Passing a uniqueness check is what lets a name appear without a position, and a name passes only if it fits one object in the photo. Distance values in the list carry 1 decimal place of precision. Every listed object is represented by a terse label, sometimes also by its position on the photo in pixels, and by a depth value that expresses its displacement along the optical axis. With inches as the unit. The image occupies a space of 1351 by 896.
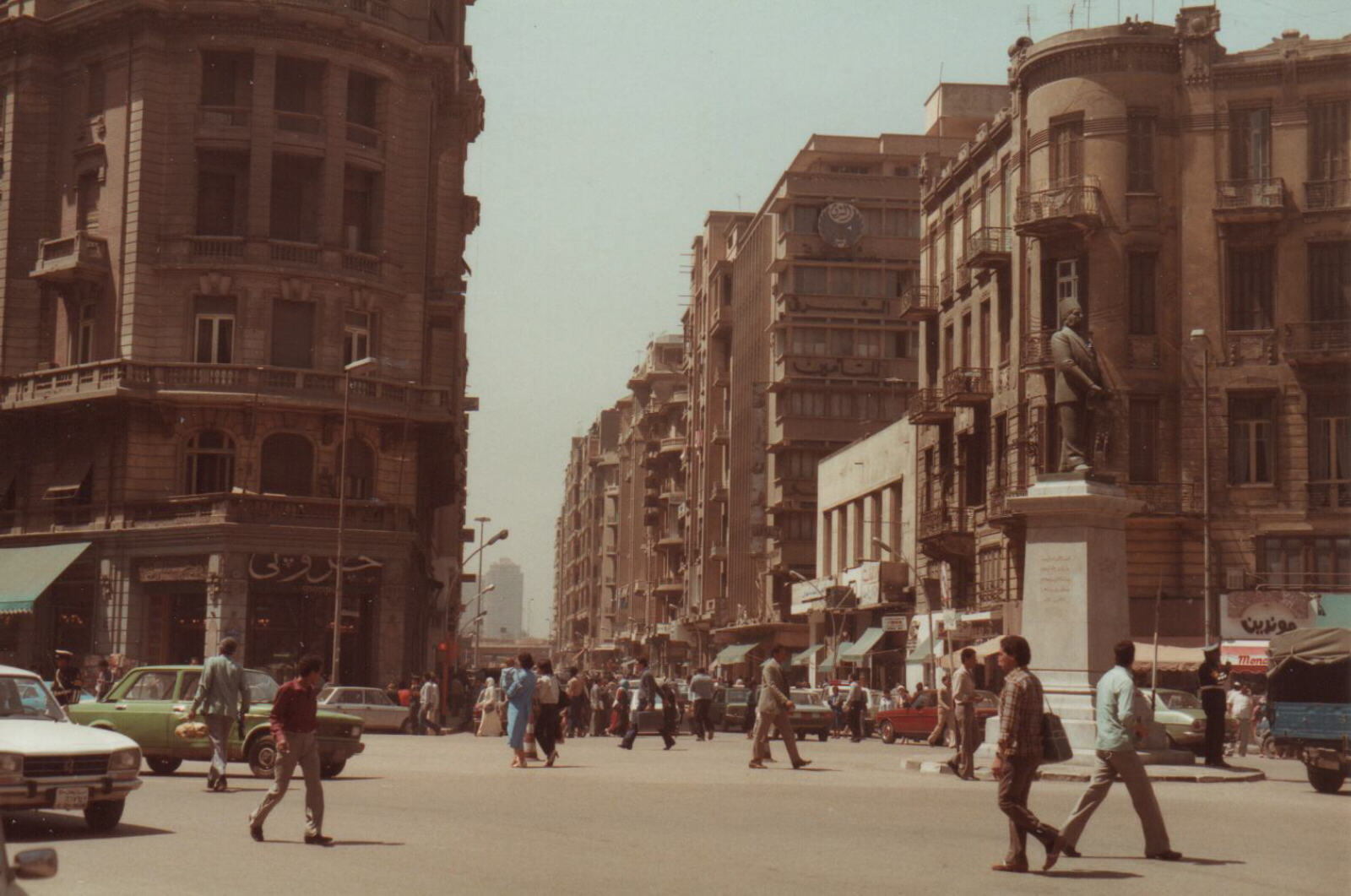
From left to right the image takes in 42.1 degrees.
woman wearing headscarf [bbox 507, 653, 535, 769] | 1091.3
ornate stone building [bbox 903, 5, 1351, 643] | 1860.2
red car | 1715.1
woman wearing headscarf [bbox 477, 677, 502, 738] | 1791.3
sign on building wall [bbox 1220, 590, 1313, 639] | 1817.2
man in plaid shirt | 515.8
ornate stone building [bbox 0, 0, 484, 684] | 1911.9
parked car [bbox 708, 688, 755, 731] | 2118.6
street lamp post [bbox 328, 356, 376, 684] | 1798.7
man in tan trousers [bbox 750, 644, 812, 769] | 1034.1
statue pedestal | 949.2
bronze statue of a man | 981.8
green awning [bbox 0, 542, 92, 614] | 1926.7
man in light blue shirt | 536.4
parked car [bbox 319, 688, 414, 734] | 1637.6
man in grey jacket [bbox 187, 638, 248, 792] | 808.3
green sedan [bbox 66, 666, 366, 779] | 937.5
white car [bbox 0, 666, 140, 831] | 579.2
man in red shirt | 580.7
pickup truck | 932.6
